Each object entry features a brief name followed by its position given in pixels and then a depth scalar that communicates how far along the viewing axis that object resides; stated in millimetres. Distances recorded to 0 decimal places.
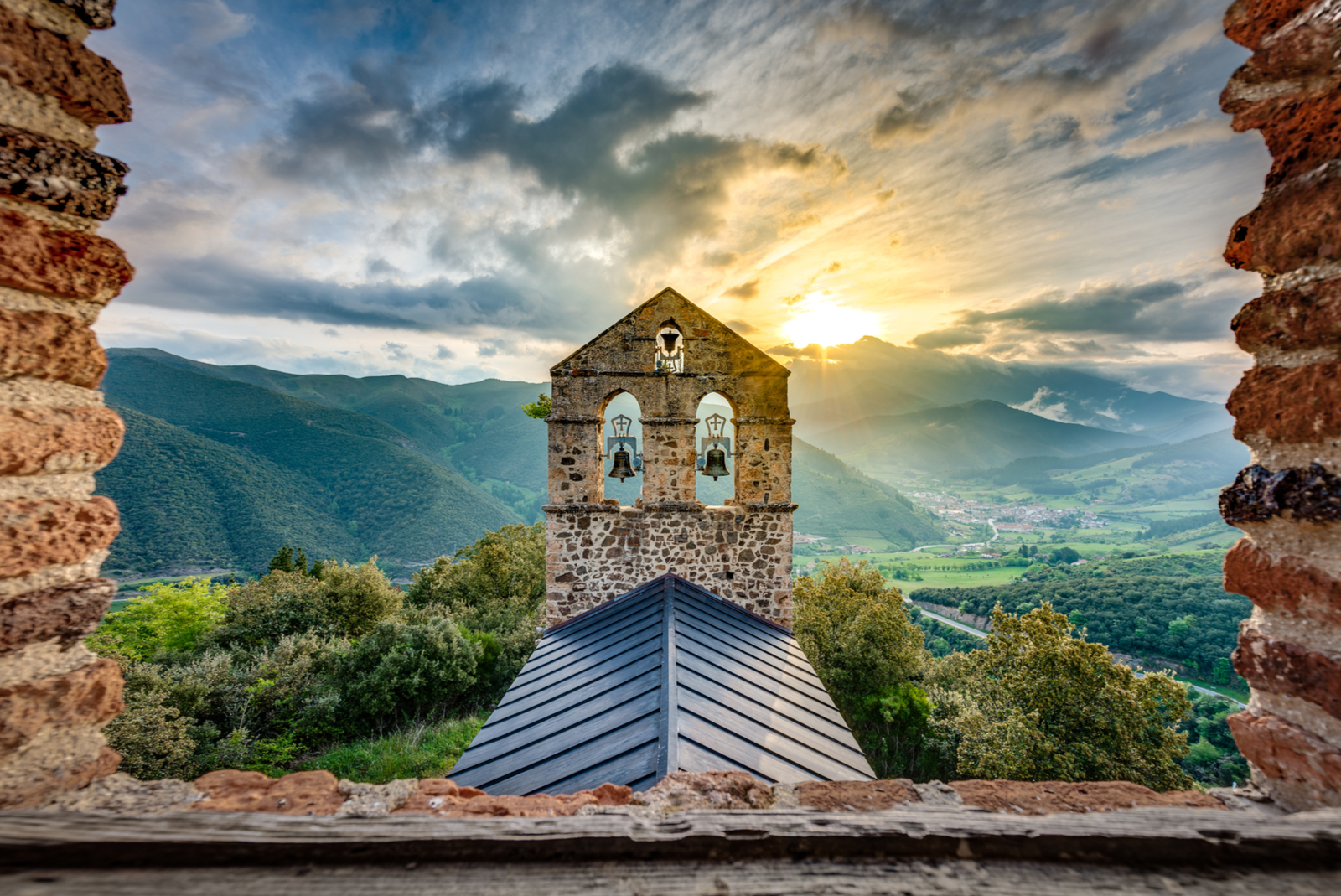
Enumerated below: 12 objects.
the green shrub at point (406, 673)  12914
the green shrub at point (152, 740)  9312
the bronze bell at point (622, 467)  8281
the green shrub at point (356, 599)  19672
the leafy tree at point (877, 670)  14672
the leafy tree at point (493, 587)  19250
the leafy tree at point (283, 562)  28156
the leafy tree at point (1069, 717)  10523
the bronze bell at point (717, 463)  8180
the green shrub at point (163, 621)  19047
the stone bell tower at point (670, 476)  7984
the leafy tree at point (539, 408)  14967
